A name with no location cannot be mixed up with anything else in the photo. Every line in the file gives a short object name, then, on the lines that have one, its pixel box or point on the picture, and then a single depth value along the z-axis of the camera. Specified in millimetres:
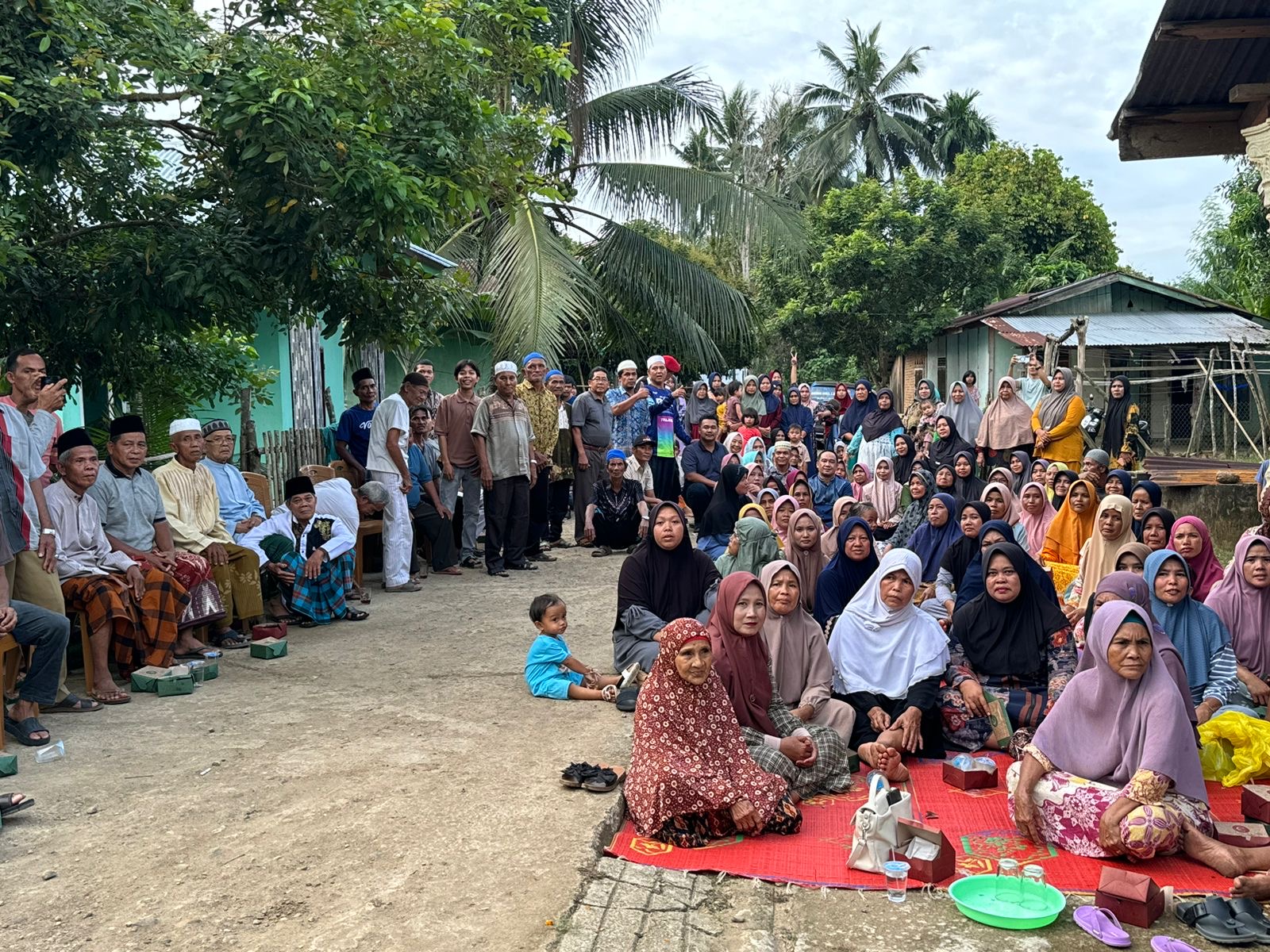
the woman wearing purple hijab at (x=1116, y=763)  3830
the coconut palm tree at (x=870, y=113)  33344
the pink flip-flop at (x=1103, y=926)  3275
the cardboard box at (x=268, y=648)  6258
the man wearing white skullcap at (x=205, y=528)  6441
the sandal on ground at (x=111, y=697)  5328
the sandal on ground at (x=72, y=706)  5129
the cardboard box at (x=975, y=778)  4598
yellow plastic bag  4633
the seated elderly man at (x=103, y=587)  5395
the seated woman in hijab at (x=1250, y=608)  5305
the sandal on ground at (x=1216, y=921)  3238
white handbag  3734
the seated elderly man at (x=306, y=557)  7094
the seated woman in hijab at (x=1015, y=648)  5184
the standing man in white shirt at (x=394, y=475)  8180
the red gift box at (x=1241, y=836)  3865
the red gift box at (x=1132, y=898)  3350
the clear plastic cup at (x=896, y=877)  3631
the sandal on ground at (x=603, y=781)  4227
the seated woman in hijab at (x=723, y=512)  8328
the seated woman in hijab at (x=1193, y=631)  5148
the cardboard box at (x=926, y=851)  3684
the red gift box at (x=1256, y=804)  4184
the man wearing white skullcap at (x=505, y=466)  8969
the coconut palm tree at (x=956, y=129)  34438
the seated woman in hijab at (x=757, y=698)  4488
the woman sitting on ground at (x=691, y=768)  3930
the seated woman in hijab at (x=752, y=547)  6566
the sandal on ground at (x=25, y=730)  4617
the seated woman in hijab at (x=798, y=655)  4902
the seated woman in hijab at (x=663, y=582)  5875
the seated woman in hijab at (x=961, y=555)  6836
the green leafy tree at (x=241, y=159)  5305
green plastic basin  3373
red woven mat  3725
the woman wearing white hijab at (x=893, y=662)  4957
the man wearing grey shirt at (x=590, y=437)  10383
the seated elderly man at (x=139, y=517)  5836
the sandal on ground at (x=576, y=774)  4262
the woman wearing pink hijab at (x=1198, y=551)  5945
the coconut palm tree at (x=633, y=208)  15180
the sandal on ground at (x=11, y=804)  3816
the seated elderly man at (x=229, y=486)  6996
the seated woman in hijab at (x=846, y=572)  6121
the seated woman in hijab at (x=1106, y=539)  6375
